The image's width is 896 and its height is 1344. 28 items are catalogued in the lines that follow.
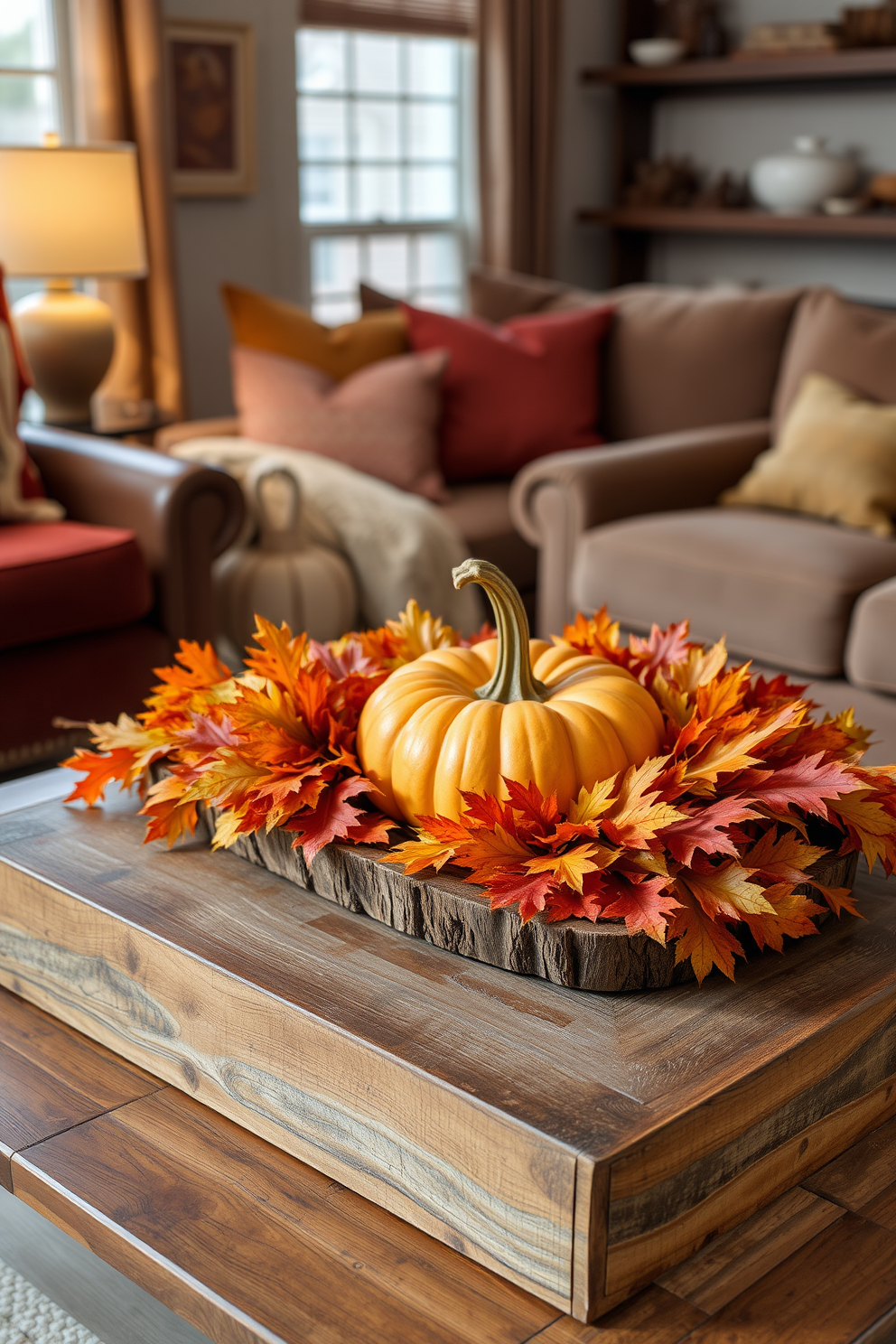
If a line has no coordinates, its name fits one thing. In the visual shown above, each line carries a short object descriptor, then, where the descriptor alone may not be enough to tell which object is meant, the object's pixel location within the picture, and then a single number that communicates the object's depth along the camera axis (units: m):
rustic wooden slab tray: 1.01
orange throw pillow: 3.38
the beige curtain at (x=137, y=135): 3.69
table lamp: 3.13
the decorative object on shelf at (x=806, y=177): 4.65
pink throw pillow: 3.26
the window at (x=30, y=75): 3.78
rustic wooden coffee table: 0.88
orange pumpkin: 1.16
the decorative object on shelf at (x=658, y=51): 4.99
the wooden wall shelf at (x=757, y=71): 4.42
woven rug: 1.29
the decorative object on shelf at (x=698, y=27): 5.04
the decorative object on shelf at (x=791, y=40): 4.53
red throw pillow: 3.45
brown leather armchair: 2.46
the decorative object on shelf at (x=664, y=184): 5.21
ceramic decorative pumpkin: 2.93
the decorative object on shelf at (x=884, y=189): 4.50
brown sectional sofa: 2.55
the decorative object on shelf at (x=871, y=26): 4.43
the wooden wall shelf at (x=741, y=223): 4.52
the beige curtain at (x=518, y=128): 4.79
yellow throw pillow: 2.86
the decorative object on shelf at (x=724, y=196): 5.04
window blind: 4.41
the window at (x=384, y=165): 4.65
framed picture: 4.06
